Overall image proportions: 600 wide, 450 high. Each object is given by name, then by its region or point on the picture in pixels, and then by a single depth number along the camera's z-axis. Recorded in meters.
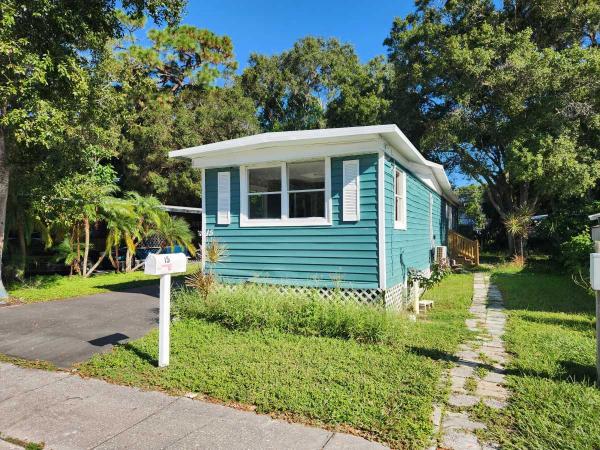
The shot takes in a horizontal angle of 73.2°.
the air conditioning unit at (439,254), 13.08
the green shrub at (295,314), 5.30
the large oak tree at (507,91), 13.21
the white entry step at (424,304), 7.54
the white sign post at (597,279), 3.57
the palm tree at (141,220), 12.55
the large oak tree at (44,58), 7.09
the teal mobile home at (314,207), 6.60
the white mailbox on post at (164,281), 4.31
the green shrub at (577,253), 10.71
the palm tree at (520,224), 15.73
